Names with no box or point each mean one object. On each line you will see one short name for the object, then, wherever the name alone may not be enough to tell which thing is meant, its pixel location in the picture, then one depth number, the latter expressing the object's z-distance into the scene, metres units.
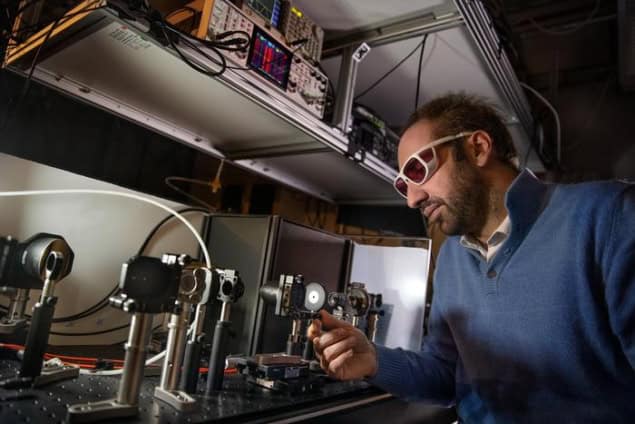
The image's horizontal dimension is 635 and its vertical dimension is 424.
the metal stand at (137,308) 0.60
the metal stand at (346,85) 1.27
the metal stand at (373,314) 1.33
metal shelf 0.87
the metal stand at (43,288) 0.66
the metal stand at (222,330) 0.81
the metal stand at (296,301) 0.94
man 0.81
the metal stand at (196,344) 0.77
